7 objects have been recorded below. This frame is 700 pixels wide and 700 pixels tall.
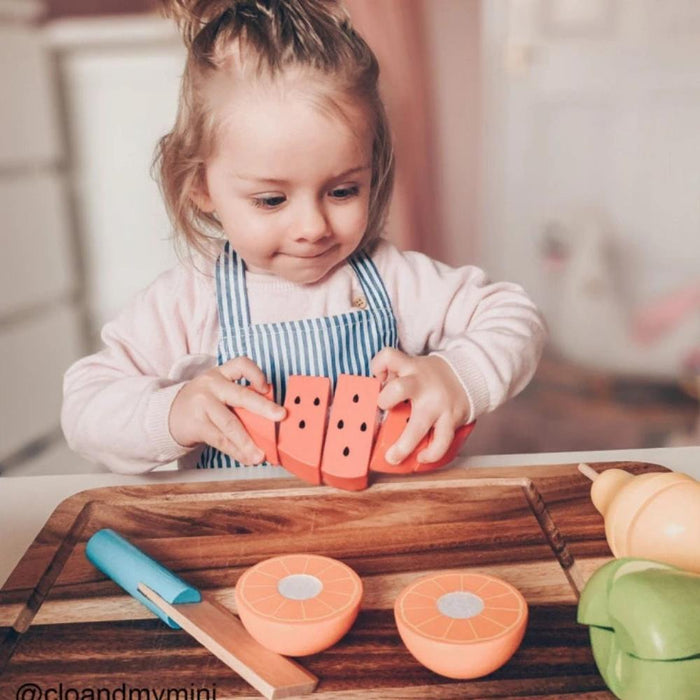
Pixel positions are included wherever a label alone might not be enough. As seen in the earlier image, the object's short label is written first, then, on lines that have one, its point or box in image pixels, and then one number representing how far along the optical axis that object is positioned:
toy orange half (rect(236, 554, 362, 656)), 0.46
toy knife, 0.45
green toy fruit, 0.41
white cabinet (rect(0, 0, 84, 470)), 1.78
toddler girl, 0.67
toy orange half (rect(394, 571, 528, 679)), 0.44
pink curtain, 2.12
